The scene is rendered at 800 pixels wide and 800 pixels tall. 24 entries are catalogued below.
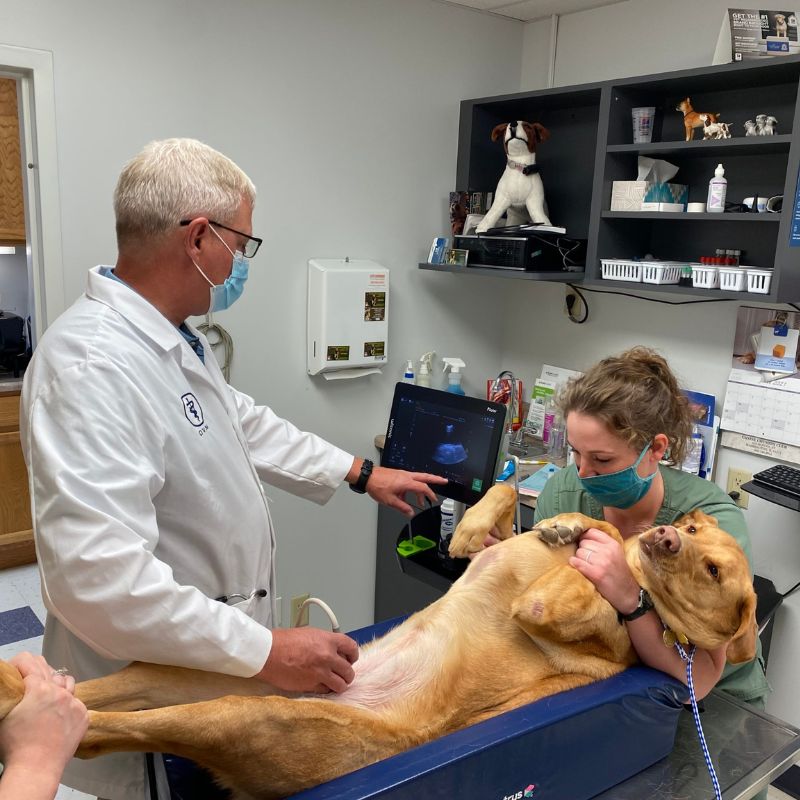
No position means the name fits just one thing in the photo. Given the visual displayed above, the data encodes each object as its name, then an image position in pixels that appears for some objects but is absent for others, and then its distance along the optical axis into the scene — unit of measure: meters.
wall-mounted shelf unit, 2.06
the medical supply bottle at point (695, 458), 2.46
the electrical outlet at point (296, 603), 2.82
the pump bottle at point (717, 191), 2.13
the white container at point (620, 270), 2.34
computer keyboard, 2.07
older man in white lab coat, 1.06
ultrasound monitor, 1.80
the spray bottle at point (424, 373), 2.88
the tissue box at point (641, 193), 2.31
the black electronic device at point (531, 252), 2.52
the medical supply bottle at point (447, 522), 2.15
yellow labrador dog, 0.98
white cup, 2.34
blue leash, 1.04
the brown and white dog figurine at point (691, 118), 2.19
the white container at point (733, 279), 2.11
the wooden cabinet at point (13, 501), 3.46
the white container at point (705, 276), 2.17
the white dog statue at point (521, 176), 2.60
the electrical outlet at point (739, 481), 2.41
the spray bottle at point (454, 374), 2.93
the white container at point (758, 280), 2.05
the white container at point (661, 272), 2.26
